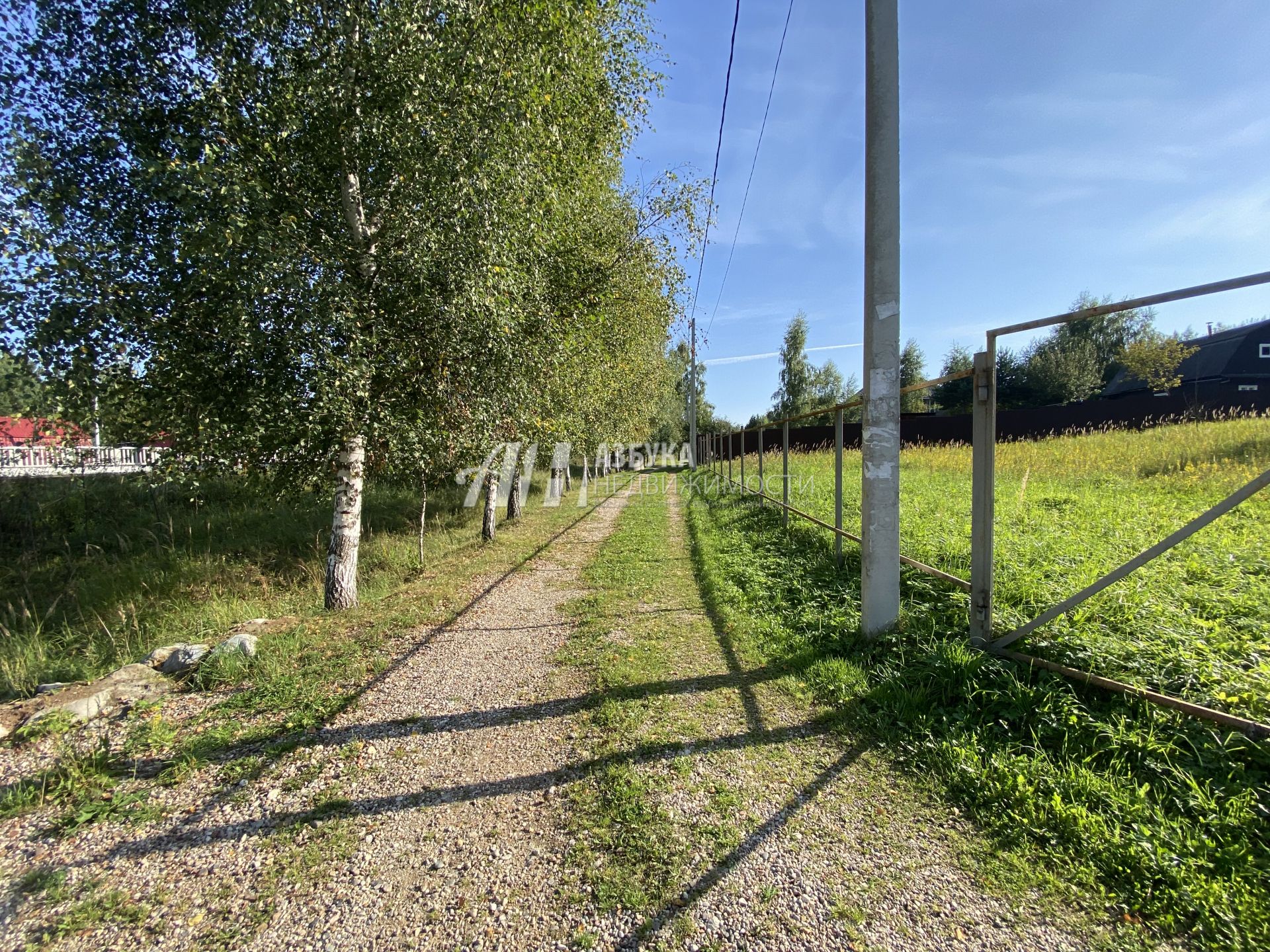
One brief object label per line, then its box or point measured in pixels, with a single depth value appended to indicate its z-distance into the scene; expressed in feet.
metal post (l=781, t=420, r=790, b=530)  23.81
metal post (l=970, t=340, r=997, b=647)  9.73
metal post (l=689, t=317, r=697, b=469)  67.62
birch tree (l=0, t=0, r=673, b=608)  12.19
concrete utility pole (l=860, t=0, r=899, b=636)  11.13
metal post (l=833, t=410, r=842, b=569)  17.10
